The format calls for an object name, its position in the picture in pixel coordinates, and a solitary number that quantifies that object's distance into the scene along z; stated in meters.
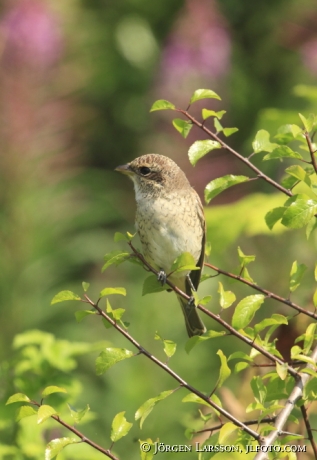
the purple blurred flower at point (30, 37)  11.90
